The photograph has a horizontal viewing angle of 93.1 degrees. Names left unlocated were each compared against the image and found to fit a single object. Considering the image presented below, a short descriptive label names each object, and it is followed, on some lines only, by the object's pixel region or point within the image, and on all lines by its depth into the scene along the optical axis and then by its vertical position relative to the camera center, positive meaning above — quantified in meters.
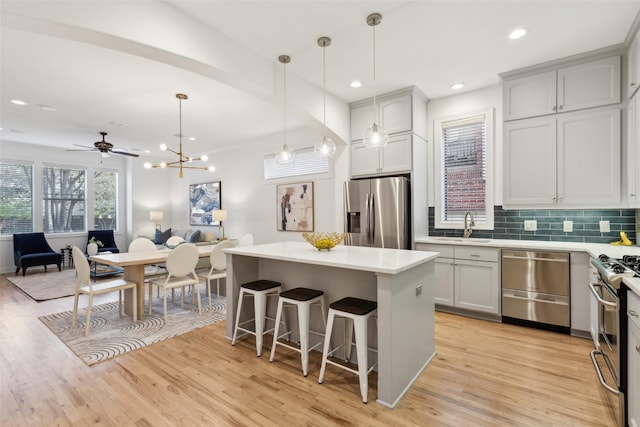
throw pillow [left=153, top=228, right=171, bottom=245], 8.01 -0.63
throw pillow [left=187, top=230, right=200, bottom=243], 7.21 -0.58
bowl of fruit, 2.76 -0.26
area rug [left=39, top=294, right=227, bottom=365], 2.89 -1.28
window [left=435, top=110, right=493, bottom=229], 3.93 +0.56
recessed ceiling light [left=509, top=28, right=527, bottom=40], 2.65 +1.58
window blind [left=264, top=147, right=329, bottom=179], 5.43 +0.89
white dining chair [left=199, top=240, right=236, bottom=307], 4.12 -0.68
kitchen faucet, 3.97 -0.21
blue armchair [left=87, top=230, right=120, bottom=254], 7.47 -0.62
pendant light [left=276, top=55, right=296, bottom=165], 3.11 +0.61
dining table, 3.51 -0.60
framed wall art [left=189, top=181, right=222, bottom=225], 7.48 +0.29
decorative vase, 6.90 -0.81
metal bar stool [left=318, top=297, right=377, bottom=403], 2.04 -0.77
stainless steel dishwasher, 3.04 -0.82
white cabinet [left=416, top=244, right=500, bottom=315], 3.39 -0.77
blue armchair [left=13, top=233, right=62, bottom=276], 6.23 -0.84
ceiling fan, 5.50 +1.23
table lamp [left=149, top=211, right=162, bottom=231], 8.06 -0.06
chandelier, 4.00 +1.56
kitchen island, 2.00 -0.62
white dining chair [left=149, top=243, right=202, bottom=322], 3.60 -0.65
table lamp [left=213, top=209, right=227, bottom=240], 6.73 -0.05
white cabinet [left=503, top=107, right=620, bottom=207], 3.00 +0.54
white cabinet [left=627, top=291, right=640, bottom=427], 1.51 -0.79
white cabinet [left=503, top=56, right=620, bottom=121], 2.99 +1.28
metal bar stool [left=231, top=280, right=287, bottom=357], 2.70 -0.82
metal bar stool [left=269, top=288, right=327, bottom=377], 2.38 -0.78
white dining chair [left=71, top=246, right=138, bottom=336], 3.31 -0.84
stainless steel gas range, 1.71 -0.68
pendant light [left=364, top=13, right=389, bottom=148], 2.51 +0.68
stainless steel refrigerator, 3.85 +0.00
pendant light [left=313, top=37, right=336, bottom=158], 2.80 +0.68
